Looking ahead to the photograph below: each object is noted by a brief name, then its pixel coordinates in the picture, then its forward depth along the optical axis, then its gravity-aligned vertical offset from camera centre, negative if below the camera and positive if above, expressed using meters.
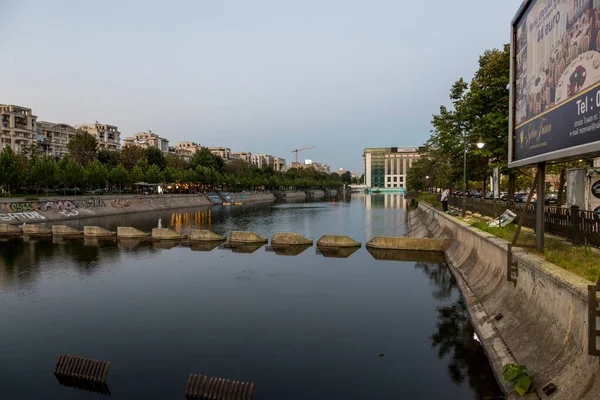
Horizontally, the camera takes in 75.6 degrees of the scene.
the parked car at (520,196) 49.81 -1.50
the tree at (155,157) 123.06 +9.93
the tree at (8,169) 59.41 +3.08
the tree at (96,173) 77.53 +3.02
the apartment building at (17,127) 108.88 +17.93
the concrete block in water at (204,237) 37.87 -4.86
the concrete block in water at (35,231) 42.62 -4.70
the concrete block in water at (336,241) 34.03 -4.89
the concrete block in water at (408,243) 30.16 -4.69
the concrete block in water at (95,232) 40.41 -4.61
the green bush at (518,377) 8.47 -4.33
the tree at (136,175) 91.88 +3.08
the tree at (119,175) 84.54 +2.91
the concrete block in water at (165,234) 38.44 -4.66
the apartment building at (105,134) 149.12 +21.38
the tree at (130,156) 114.88 +9.57
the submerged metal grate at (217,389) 9.78 -5.20
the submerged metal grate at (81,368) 10.98 -5.21
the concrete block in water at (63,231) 41.50 -4.62
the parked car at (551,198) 41.05 -1.52
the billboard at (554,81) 8.38 +2.79
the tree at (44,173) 66.19 +2.76
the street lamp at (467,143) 27.12 +2.93
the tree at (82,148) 103.25 +11.01
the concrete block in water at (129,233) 39.69 -4.66
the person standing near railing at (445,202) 39.38 -1.67
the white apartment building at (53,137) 127.38 +18.05
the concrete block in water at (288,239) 35.28 -4.84
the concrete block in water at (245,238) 36.34 -4.80
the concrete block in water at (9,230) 43.34 -4.72
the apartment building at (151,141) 190.45 +23.75
